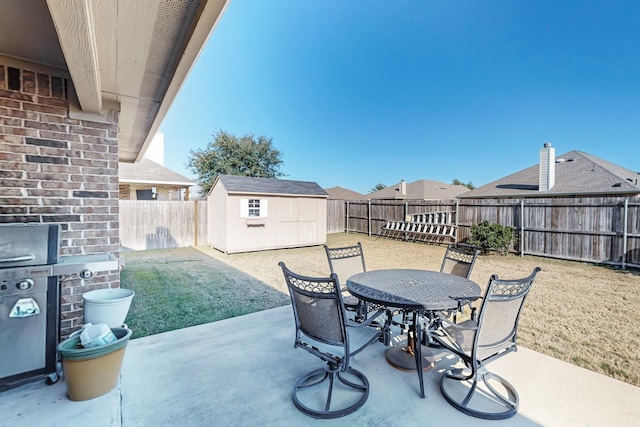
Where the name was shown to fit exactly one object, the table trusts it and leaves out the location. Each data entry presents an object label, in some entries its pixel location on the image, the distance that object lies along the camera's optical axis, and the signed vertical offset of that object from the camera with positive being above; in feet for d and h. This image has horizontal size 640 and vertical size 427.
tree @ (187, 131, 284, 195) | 74.49 +13.57
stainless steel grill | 6.56 -2.25
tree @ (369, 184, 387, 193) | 143.23 +12.61
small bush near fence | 28.63 -2.67
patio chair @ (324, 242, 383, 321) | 11.34 -2.20
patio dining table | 6.95 -2.29
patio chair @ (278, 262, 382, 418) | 6.29 -3.38
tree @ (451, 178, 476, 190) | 140.97 +14.88
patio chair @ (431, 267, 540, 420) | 6.30 -3.33
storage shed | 31.73 -0.65
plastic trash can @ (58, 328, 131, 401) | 6.52 -3.97
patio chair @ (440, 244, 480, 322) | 10.44 -2.04
